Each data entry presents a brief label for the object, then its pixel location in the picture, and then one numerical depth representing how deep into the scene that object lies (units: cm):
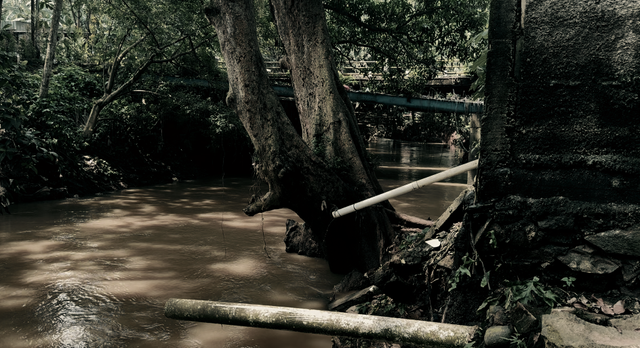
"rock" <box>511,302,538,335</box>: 222
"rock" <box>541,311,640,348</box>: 194
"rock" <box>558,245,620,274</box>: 236
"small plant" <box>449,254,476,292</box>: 277
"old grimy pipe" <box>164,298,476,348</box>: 233
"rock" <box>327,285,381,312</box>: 434
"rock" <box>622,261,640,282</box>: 233
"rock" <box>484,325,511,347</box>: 223
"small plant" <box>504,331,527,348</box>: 218
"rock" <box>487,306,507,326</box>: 239
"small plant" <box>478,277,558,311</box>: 239
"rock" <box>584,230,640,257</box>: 235
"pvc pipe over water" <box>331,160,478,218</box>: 325
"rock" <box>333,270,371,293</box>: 556
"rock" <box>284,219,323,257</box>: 764
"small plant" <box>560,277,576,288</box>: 242
